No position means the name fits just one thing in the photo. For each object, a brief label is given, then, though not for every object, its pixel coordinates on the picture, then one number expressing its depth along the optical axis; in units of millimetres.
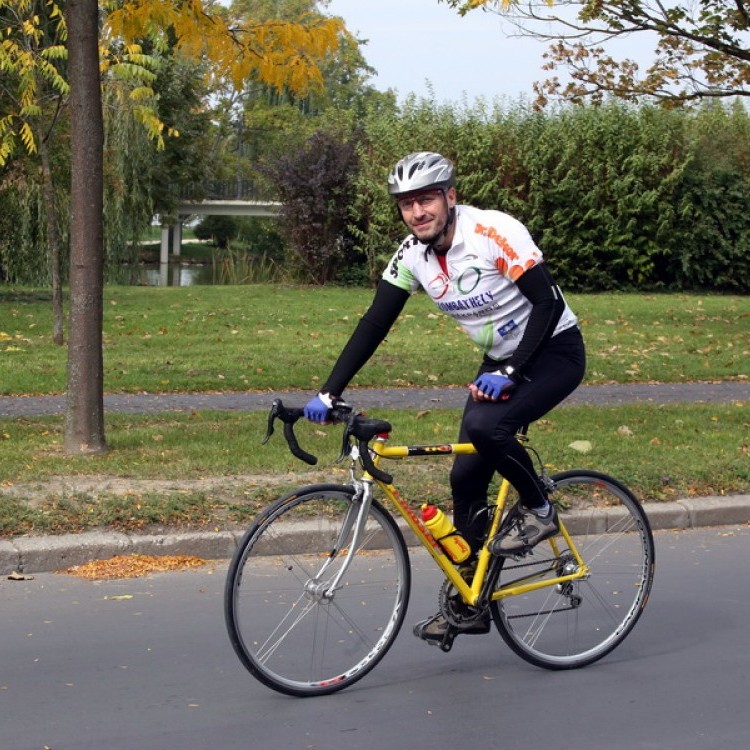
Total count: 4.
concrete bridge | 65000
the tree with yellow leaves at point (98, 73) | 8531
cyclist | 4664
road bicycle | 4574
